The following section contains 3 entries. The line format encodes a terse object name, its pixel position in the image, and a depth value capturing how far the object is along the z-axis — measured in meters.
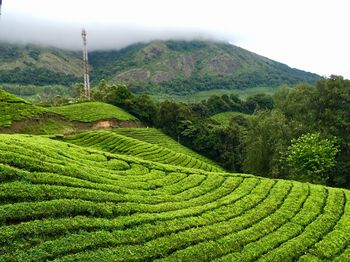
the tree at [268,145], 48.31
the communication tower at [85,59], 90.32
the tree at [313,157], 39.03
